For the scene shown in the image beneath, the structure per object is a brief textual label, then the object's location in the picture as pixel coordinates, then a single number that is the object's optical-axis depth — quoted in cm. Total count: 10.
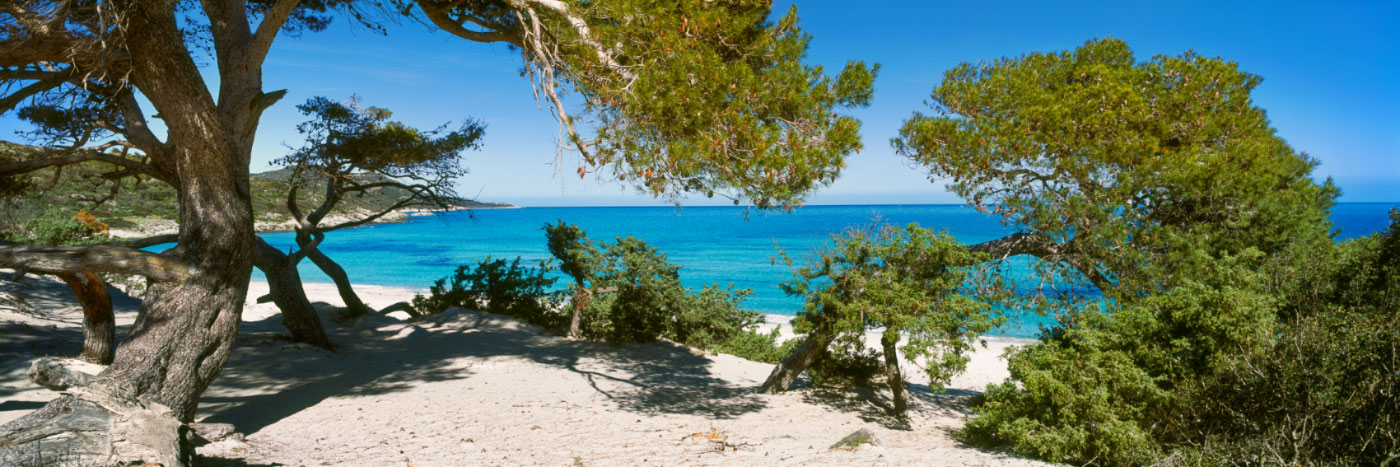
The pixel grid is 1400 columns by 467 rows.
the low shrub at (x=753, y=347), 1197
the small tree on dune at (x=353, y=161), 957
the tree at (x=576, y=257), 1116
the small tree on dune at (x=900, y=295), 629
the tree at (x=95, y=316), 529
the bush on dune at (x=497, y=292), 1301
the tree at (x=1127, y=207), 521
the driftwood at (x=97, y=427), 305
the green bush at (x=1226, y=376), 376
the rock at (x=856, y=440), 526
